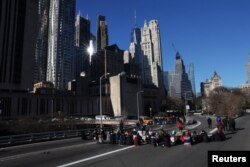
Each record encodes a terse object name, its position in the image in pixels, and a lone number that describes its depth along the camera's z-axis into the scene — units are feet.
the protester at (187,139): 69.57
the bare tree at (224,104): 314.55
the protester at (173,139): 71.59
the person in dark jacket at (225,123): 105.60
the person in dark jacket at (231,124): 102.36
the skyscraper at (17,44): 424.87
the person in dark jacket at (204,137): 72.93
